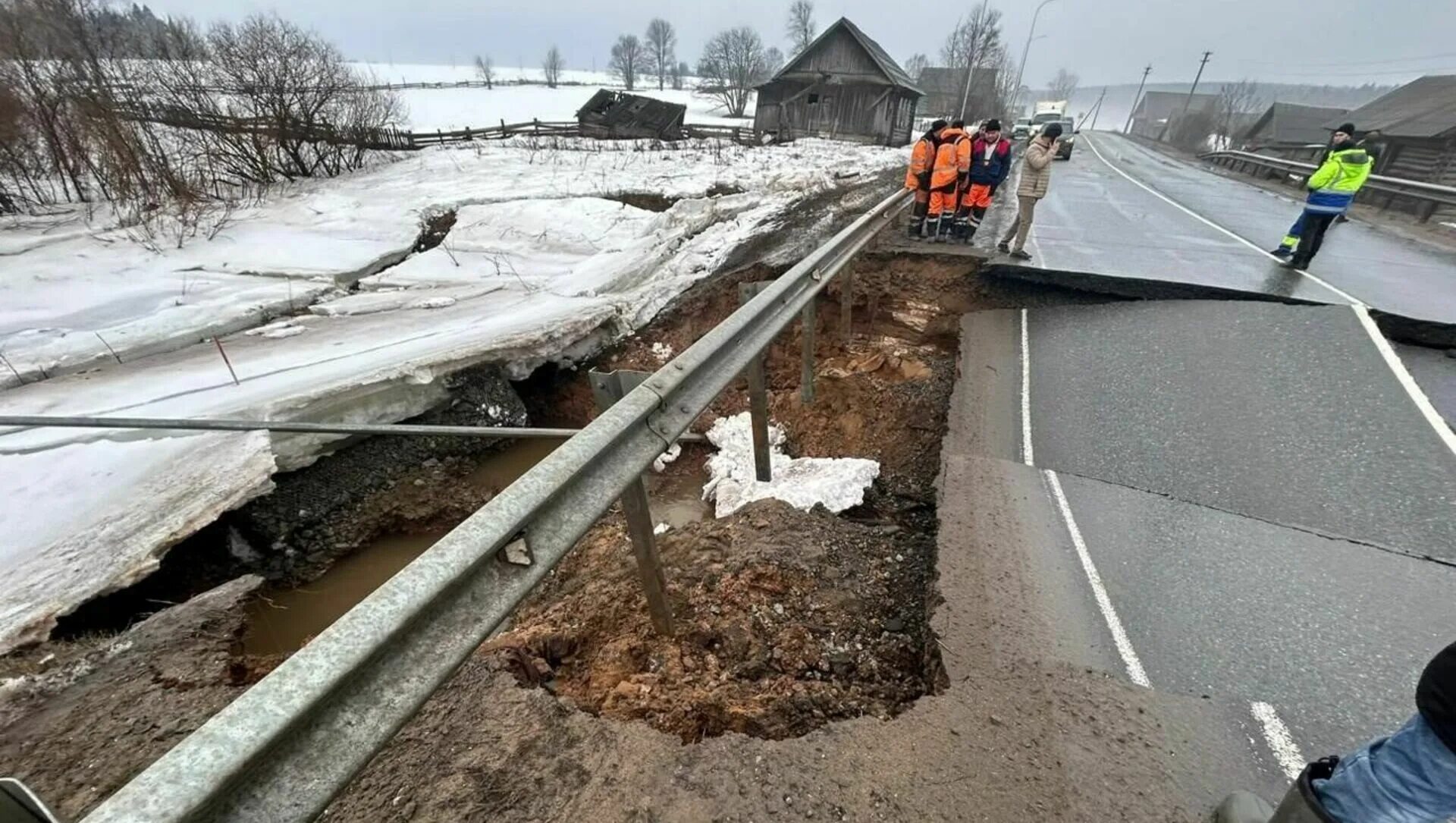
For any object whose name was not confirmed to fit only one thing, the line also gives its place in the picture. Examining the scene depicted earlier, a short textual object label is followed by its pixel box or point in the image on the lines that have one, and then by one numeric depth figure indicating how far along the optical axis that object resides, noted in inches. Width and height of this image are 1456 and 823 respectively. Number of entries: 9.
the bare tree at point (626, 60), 3400.6
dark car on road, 977.1
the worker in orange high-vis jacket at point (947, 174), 312.2
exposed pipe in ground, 101.0
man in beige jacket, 274.8
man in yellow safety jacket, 261.7
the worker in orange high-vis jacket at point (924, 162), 320.5
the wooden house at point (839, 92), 1120.8
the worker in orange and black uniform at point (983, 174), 329.4
